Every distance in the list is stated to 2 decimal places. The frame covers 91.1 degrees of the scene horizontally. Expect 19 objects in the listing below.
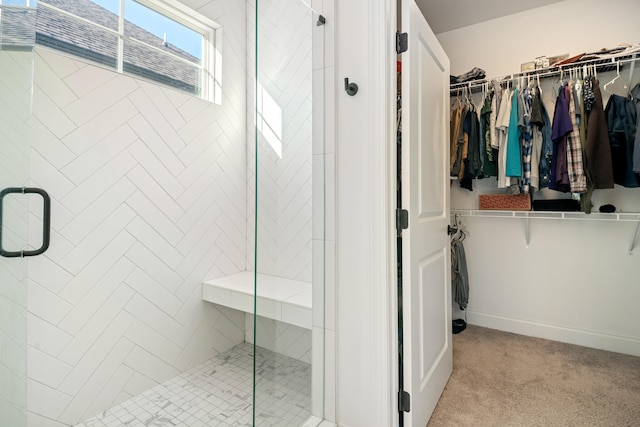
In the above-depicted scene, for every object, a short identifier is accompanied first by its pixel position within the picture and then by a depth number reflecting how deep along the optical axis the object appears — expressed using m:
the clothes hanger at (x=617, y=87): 2.20
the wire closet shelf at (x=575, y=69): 2.09
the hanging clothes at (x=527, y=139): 2.27
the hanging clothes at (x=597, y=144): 2.01
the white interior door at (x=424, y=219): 1.30
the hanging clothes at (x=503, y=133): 2.34
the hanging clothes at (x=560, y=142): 2.13
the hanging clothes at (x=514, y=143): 2.29
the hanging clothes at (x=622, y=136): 2.02
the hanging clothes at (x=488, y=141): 2.44
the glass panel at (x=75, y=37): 1.60
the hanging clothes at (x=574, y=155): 2.06
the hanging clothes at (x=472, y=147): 2.48
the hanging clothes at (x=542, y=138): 2.23
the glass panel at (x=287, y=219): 1.10
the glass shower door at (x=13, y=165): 0.84
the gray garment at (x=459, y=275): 2.69
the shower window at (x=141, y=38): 1.67
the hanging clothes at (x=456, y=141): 2.56
